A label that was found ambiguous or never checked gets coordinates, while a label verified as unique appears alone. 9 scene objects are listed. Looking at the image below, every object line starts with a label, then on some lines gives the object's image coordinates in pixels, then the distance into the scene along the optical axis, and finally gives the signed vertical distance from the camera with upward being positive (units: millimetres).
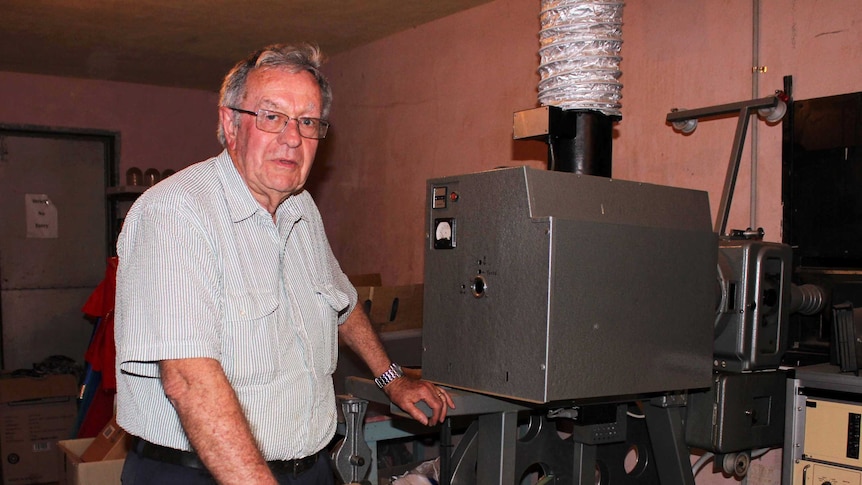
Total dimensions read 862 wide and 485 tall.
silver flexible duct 1891 +414
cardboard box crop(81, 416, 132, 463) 2951 -888
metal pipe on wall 2545 +490
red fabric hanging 3844 -584
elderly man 1232 -163
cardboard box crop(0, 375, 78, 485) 4406 -1224
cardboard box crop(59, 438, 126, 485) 2844 -954
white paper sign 5230 -29
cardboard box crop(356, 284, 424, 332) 3242 -367
